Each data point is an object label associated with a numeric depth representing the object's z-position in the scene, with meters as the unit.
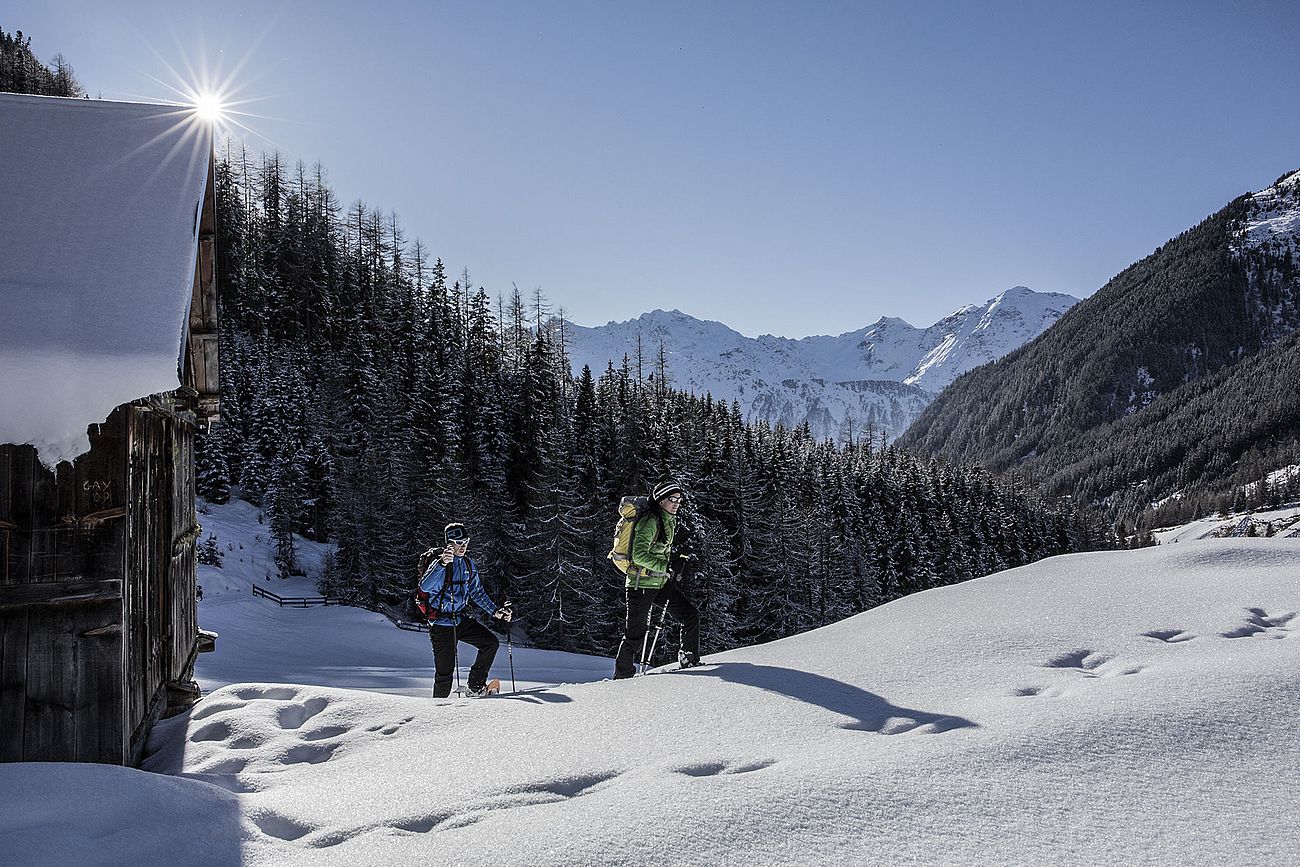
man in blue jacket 7.29
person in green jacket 7.23
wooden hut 4.42
